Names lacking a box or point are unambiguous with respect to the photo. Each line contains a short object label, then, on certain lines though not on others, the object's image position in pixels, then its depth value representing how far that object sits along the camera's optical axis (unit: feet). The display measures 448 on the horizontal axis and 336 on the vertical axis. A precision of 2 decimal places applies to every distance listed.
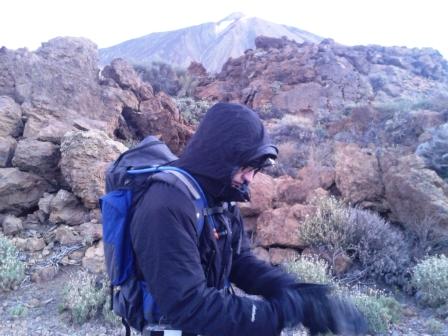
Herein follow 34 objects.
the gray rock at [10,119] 21.93
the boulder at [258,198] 19.26
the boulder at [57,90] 22.97
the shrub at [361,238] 16.31
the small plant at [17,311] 14.07
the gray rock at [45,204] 19.60
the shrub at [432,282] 14.39
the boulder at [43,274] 16.26
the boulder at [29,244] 17.79
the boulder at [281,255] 16.83
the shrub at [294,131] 32.83
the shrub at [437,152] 22.44
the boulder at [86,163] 19.33
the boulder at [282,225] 17.51
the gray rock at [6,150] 20.54
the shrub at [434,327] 12.95
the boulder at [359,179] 20.04
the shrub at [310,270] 14.75
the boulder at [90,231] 17.83
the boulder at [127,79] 30.94
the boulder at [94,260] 16.55
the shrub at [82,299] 13.87
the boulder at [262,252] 17.05
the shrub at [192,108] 39.08
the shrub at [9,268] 15.51
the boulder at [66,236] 18.10
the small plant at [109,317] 13.61
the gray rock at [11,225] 18.65
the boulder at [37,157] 20.20
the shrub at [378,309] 13.03
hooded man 5.05
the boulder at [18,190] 19.47
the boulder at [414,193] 17.56
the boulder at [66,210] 19.27
